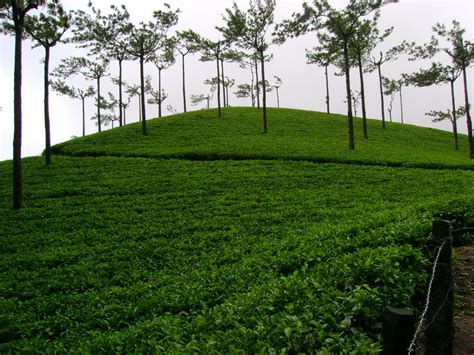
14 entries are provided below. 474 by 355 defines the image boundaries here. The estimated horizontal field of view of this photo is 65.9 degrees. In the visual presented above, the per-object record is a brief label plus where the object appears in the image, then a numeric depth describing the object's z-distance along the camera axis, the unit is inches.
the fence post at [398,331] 112.3
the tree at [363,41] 1337.4
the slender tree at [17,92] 644.7
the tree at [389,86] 2370.8
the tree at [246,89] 2906.0
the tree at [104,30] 1256.0
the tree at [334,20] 1105.4
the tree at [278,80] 2950.3
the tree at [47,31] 874.8
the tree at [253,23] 1358.3
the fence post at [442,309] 139.0
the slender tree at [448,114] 1676.9
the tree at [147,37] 1286.9
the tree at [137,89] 2386.6
